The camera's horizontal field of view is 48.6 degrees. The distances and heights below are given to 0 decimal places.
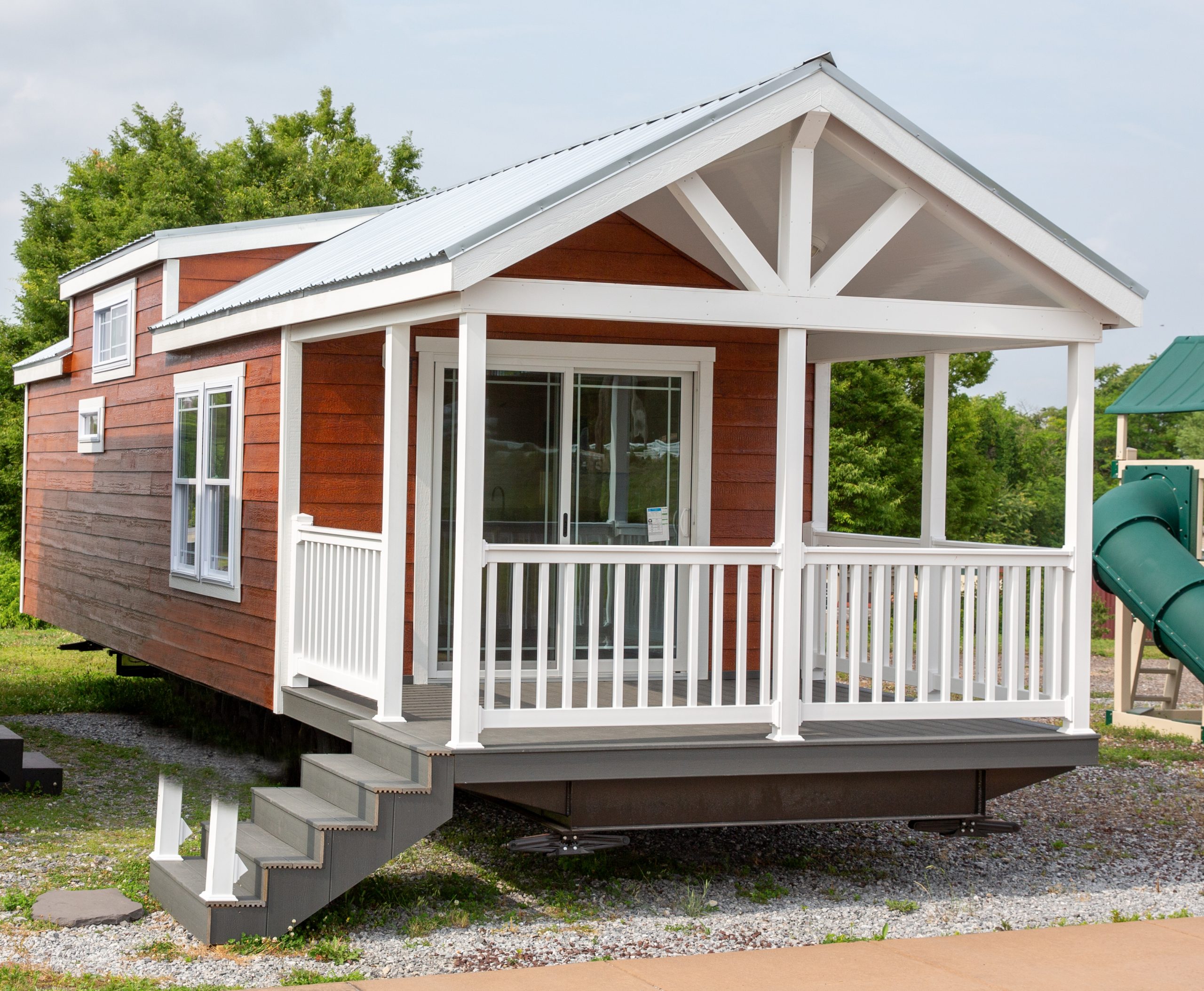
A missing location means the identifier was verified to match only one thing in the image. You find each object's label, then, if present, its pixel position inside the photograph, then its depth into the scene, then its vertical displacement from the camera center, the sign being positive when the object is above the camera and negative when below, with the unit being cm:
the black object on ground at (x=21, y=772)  916 -208
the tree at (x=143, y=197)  2342 +520
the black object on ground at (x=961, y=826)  696 -177
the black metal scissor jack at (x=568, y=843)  628 -172
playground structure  1241 -63
